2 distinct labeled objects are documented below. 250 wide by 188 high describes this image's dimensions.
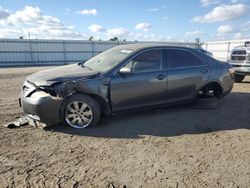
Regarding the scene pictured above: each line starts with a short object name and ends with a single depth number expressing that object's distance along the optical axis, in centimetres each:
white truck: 720
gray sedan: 345
